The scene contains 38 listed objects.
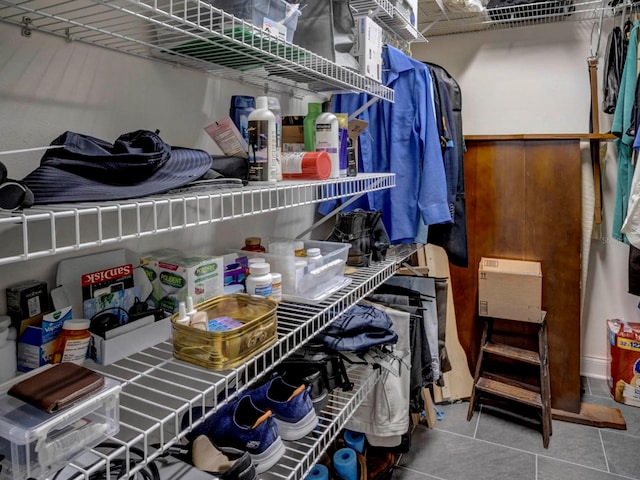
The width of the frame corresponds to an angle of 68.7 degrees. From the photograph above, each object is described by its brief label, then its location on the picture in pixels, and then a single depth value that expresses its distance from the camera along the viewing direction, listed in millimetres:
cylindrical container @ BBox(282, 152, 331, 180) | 1240
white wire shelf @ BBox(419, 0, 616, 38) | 2457
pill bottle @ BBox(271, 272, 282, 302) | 1181
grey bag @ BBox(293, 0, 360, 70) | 1299
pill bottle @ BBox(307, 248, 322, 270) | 1333
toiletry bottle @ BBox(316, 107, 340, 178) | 1341
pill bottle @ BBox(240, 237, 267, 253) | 1398
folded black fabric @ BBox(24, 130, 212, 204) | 683
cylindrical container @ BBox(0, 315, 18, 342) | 810
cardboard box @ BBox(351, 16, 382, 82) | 1451
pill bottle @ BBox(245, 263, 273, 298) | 1156
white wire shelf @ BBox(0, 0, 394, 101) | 818
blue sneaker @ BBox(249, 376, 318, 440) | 1182
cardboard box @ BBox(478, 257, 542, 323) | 2383
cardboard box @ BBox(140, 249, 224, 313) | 1006
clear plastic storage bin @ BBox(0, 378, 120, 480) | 575
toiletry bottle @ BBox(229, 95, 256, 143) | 1258
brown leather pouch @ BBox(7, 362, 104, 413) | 627
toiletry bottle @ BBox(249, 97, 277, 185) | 1077
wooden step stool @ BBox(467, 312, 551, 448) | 2273
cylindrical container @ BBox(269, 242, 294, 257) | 1373
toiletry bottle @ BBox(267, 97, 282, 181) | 1138
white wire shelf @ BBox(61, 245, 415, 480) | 696
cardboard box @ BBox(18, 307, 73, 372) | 823
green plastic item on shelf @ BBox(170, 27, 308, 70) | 934
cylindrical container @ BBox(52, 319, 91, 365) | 826
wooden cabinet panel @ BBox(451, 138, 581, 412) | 2453
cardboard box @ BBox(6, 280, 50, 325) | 855
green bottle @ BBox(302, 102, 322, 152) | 1378
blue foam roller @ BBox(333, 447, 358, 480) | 1632
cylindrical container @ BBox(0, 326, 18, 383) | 791
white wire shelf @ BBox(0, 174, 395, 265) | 585
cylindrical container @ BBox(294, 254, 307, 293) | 1272
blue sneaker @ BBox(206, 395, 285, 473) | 1059
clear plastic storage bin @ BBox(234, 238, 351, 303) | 1272
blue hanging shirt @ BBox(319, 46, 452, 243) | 1812
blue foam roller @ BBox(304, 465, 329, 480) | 1554
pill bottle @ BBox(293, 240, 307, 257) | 1401
